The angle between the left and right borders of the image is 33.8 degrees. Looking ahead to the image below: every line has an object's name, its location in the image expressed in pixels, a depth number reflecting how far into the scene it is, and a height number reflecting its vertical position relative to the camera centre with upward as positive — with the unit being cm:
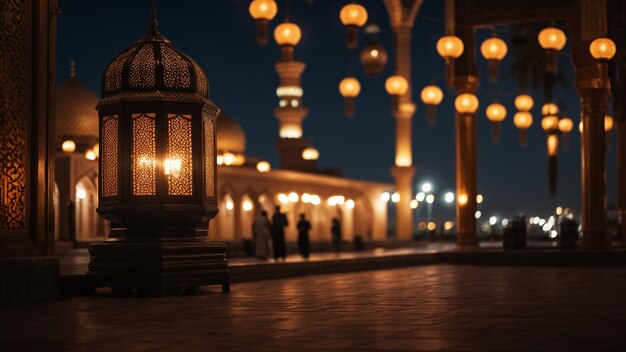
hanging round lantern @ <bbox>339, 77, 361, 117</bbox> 2215 +330
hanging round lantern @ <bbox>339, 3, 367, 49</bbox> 1747 +378
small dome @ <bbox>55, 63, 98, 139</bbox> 3609 +479
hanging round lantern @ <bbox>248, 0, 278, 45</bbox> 1676 +378
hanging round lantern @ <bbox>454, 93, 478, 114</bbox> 2047 +267
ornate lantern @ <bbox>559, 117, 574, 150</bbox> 2780 +298
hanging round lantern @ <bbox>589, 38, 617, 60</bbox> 1741 +313
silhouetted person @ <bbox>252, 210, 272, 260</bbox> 1908 +13
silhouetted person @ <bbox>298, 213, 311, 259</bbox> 2047 +8
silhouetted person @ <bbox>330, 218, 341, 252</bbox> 3006 +18
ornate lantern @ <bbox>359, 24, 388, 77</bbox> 3616 +648
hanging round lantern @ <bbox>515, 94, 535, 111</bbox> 2517 +327
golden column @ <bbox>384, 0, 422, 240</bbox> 3922 +442
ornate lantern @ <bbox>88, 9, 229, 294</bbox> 1034 +73
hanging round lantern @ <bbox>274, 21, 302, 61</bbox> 1886 +384
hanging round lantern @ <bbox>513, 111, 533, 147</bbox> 2548 +288
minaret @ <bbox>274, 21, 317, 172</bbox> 4922 +608
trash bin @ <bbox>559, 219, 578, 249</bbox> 2197 +1
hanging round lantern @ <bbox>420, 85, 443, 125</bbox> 2183 +300
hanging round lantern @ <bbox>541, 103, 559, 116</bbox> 2753 +338
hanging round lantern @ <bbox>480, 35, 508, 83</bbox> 2000 +364
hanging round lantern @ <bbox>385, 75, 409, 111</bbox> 2102 +312
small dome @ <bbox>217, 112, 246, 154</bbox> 4547 +477
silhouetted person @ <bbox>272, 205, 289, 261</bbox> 1883 +10
